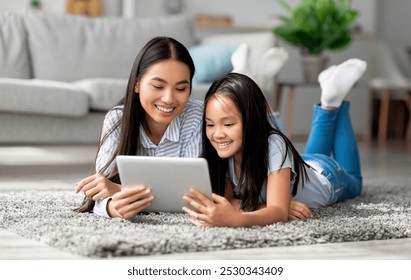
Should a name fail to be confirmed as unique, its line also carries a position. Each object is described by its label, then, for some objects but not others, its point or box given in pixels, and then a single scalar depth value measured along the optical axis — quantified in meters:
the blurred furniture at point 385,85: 10.19
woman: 3.17
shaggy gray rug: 2.65
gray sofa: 5.48
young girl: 3.02
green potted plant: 8.00
